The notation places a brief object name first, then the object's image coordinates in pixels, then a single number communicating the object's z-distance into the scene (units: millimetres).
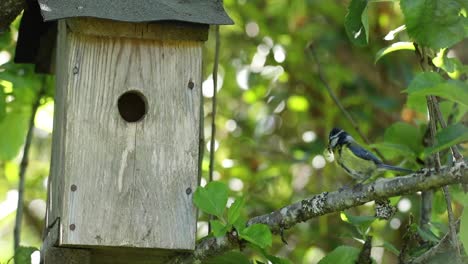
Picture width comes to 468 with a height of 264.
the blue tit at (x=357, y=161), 8875
